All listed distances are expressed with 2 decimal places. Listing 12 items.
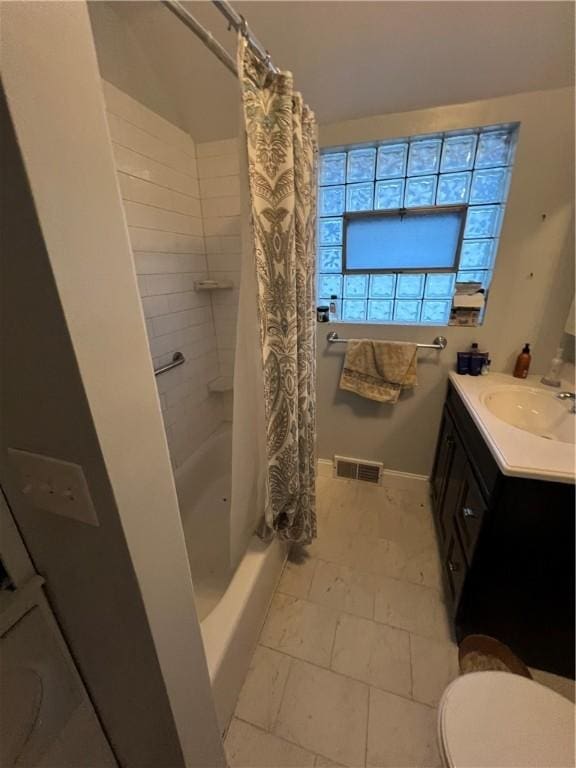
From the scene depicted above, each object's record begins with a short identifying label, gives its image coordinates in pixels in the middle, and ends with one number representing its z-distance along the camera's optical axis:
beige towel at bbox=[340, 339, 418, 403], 1.76
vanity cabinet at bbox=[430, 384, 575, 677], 0.96
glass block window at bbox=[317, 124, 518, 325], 1.51
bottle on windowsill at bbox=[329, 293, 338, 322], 1.91
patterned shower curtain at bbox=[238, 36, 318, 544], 0.89
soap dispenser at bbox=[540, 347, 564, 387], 1.49
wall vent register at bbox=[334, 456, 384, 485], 2.11
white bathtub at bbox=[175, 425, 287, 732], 1.01
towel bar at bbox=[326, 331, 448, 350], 1.72
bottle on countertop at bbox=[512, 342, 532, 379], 1.58
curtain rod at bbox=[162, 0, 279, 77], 0.75
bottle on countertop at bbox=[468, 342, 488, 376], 1.64
